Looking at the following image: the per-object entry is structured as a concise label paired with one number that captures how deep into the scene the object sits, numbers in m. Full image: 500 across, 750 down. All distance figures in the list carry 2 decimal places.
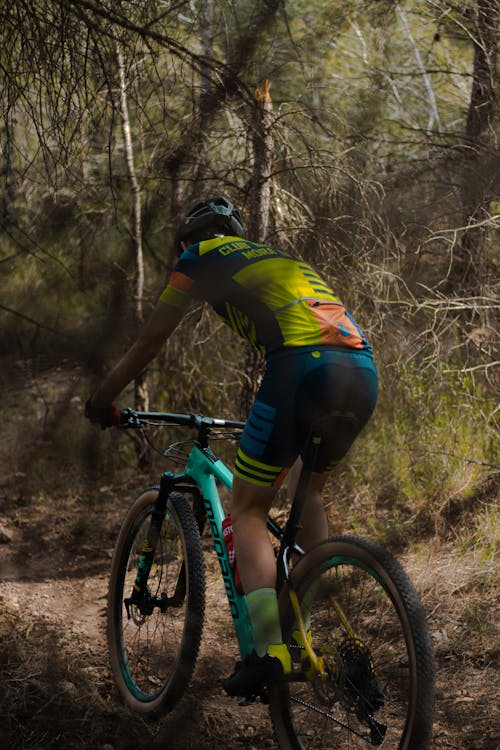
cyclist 5.27
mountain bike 4.90
